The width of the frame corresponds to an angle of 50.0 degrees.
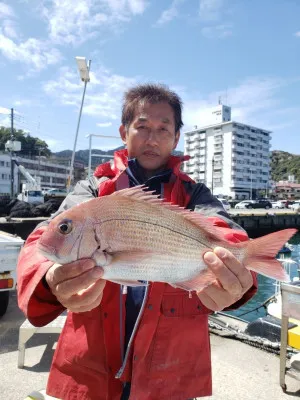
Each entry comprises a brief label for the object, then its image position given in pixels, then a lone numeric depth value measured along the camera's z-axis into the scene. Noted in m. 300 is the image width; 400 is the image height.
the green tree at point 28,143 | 88.19
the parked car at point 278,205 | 64.95
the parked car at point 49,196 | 39.41
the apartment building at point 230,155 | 101.56
